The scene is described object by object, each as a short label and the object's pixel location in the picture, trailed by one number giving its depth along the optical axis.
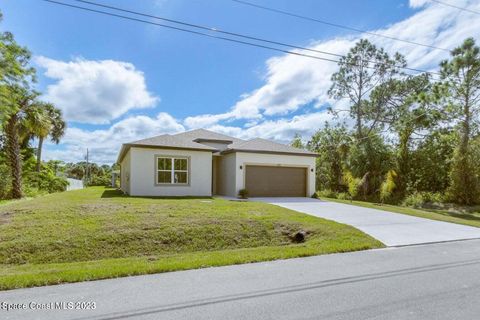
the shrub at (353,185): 20.17
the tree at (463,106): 16.73
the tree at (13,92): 11.61
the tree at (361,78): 26.98
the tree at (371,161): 20.88
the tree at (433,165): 20.27
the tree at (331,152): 24.12
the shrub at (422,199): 18.64
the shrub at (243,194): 16.89
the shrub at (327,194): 21.94
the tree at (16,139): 16.66
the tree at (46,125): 18.98
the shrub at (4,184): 16.36
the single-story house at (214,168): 15.80
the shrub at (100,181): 41.88
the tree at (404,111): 19.78
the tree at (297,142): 32.47
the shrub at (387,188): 19.44
